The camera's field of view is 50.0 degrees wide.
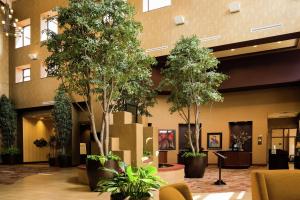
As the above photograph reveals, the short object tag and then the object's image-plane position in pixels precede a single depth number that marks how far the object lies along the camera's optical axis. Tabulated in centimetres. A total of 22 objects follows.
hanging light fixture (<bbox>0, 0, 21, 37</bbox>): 1317
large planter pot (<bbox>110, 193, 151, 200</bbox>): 328
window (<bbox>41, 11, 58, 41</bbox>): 1718
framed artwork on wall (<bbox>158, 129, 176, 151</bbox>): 1541
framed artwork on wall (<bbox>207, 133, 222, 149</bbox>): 1539
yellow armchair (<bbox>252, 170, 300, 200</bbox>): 388
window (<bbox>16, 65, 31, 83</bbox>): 1845
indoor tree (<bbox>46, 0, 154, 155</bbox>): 716
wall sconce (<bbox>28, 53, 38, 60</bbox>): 1738
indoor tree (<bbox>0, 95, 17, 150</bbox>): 1714
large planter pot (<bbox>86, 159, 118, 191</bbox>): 708
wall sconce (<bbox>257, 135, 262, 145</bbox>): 1459
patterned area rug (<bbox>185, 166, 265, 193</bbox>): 806
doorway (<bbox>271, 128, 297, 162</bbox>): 1590
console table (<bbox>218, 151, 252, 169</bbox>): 1343
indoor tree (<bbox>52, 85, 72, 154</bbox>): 1518
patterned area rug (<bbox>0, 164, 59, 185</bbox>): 1056
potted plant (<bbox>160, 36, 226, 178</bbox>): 1012
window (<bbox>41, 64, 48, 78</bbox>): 1735
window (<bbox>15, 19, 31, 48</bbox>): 1828
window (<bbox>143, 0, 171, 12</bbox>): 1293
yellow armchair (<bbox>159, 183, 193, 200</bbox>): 261
